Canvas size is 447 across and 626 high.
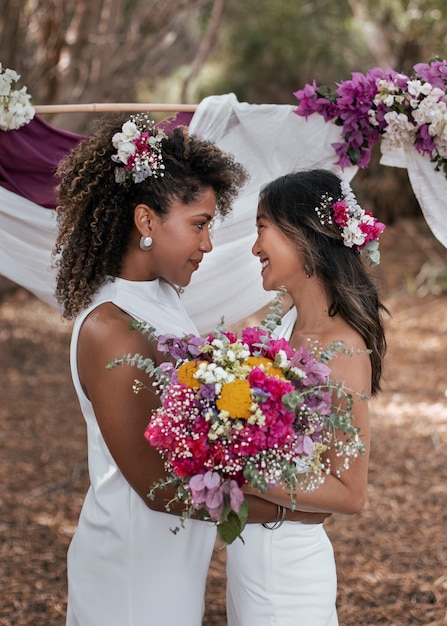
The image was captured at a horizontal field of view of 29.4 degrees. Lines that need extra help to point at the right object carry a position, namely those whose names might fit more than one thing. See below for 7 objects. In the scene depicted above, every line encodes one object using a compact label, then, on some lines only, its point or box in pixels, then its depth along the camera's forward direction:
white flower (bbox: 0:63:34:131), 3.01
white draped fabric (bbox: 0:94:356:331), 3.19
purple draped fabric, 3.14
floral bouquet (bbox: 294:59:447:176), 2.98
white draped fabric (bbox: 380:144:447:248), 3.18
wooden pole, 3.00
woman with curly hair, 2.34
